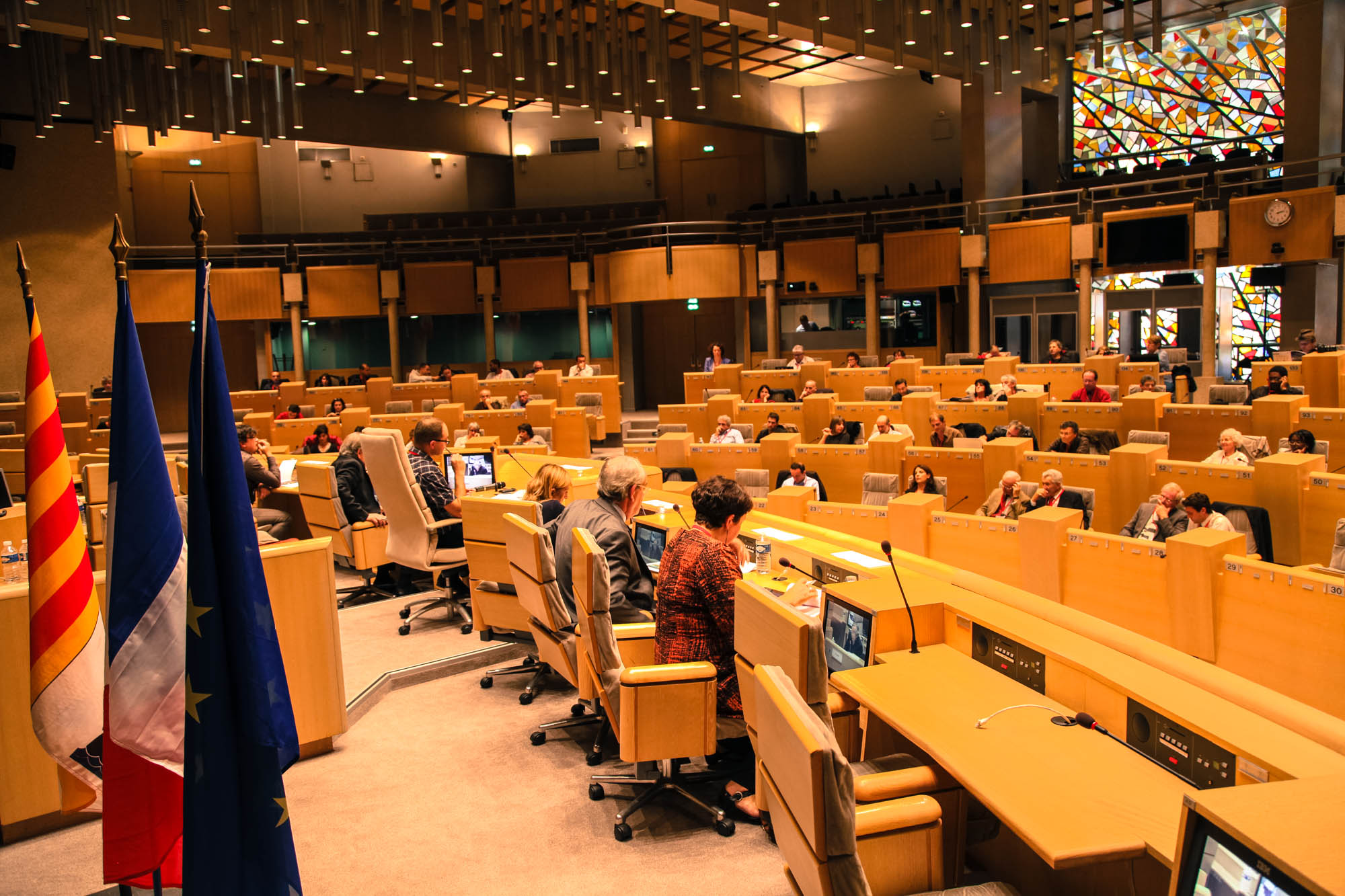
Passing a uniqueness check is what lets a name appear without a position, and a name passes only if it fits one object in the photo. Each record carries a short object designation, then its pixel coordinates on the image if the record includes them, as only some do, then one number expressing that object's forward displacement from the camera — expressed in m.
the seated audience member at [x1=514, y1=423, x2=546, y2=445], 10.73
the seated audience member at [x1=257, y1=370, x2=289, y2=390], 16.02
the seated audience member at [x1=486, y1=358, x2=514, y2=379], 16.31
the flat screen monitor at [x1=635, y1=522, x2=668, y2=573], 5.29
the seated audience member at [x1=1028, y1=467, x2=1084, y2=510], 6.93
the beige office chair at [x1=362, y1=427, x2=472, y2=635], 6.04
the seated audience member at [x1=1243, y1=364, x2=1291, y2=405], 9.71
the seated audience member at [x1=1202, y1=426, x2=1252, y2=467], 7.39
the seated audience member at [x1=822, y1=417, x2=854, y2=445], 10.17
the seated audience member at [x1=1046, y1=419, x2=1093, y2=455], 8.77
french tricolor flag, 2.31
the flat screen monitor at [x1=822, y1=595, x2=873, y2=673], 3.48
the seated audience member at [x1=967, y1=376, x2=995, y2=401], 11.05
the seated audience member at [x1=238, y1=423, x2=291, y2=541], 6.56
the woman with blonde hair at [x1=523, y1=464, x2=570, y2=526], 5.62
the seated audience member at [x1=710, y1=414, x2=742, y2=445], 10.64
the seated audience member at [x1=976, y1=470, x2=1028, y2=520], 7.32
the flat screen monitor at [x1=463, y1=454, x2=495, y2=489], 7.49
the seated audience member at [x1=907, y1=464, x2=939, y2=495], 7.89
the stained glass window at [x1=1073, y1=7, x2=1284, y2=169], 17.97
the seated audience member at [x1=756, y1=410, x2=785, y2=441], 10.89
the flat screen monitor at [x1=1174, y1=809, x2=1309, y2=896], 1.59
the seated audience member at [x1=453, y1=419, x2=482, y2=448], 10.81
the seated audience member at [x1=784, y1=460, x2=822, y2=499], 8.49
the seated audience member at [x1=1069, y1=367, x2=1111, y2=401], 10.54
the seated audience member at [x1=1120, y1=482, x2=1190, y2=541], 6.18
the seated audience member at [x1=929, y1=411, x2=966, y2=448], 9.49
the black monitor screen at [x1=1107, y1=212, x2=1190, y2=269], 14.65
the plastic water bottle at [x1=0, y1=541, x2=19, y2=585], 4.26
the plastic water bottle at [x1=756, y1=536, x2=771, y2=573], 4.57
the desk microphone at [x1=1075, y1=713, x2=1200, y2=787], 2.76
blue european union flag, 2.15
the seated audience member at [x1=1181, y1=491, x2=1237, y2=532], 5.91
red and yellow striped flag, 2.48
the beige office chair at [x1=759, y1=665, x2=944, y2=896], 2.07
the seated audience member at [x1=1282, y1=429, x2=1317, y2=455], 7.34
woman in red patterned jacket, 3.68
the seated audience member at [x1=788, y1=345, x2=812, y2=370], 14.43
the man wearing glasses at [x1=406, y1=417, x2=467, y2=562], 6.35
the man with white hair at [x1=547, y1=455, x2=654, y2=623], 4.26
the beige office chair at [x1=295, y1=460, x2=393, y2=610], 6.68
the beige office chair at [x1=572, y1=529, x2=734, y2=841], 3.57
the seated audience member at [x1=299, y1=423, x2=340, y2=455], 10.32
